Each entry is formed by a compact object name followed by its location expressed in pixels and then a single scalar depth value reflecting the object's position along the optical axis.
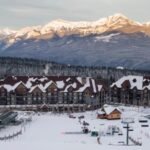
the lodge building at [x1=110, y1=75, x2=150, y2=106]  116.69
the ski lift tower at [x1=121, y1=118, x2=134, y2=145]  87.06
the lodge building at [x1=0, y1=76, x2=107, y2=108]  109.19
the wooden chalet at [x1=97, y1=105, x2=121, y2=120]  93.56
